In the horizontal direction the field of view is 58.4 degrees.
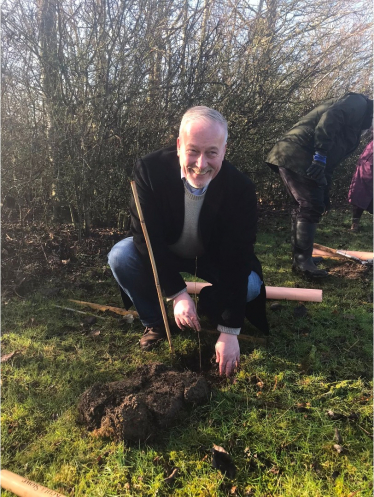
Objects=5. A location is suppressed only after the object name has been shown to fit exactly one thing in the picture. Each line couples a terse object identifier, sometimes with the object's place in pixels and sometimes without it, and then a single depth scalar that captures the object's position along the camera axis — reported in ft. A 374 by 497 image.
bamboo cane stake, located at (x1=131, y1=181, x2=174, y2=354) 6.79
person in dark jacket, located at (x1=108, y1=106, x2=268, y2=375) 6.89
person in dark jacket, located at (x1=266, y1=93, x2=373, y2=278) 12.16
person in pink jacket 17.92
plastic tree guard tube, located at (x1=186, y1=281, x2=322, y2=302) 10.60
